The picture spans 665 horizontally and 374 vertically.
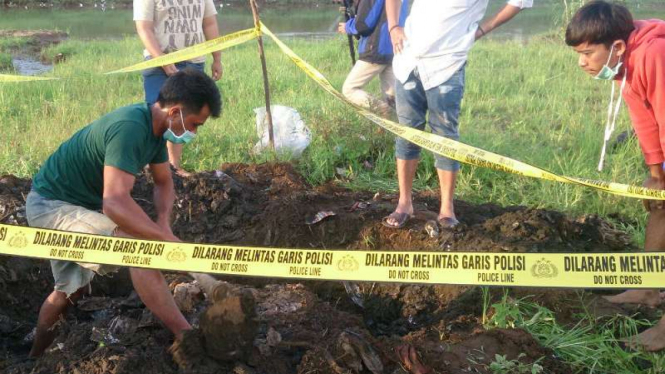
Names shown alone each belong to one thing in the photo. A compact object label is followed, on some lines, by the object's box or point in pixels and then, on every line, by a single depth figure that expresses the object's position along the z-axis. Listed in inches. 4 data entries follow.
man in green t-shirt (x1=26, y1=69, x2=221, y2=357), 121.3
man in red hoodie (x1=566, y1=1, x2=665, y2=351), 121.9
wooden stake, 238.3
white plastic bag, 240.5
